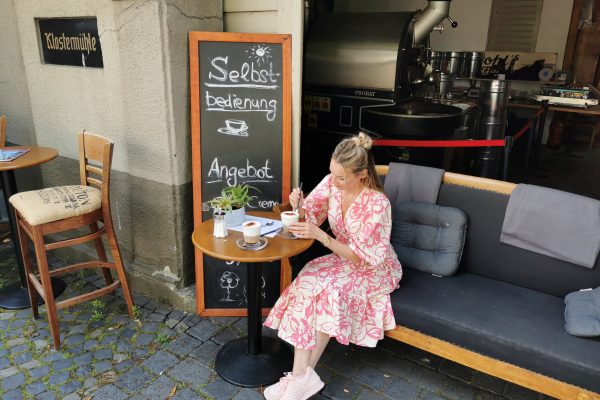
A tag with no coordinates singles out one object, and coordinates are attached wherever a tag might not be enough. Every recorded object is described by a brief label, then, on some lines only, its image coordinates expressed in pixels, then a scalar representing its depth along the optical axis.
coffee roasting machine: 5.00
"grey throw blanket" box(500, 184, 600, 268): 2.65
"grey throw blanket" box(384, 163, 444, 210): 3.16
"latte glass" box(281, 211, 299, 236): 2.54
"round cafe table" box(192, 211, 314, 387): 2.46
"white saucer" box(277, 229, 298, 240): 2.65
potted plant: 2.72
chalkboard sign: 3.14
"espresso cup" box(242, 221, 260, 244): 2.46
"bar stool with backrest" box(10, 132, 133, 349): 2.96
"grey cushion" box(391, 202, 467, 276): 3.00
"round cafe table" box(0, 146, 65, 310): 3.34
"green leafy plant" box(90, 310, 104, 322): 3.36
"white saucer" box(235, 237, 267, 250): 2.50
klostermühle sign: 3.47
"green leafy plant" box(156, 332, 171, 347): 3.14
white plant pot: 2.73
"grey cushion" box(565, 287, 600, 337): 2.29
